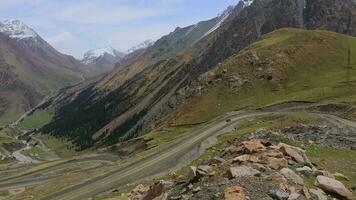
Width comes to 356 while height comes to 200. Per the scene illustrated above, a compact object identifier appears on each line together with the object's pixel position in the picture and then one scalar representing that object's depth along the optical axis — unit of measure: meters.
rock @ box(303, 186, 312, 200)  27.85
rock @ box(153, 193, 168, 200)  33.31
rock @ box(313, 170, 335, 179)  32.88
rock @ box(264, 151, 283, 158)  33.74
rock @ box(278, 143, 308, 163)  34.53
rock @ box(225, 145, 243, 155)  38.04
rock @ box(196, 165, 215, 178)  32.01
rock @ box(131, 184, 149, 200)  43.69
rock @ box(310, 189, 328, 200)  28.97
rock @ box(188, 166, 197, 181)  33.16
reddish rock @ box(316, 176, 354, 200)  30.27
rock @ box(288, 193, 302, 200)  27.01
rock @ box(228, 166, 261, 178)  29.16
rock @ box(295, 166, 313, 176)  32.47
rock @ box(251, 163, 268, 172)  30.47
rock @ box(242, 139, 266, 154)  35.99
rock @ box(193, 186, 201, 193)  29.60
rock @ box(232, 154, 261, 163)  32.44
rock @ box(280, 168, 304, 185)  29.67
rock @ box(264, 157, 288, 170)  31.62
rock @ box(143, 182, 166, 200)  36.12
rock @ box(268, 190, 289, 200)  26.62
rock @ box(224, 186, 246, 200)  25.91
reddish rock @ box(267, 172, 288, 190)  27.86
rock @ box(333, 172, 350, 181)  35.38
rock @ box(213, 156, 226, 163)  37.49
